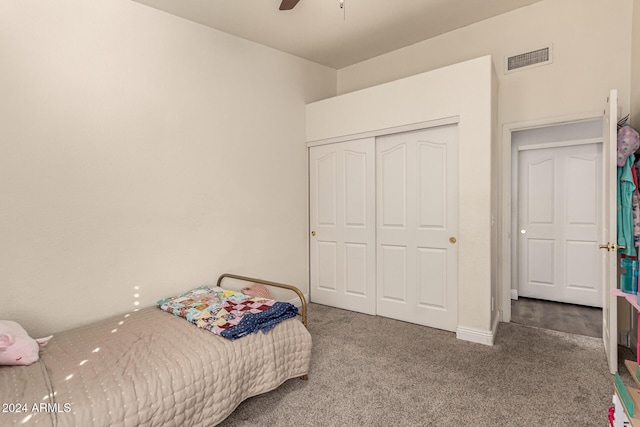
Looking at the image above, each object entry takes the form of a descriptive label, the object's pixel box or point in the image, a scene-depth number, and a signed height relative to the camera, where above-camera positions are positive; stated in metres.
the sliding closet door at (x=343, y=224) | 3.70 -0.18
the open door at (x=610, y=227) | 2.31 -0.14
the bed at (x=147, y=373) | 1.44 -0.82
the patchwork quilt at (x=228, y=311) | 2.13 -0.72
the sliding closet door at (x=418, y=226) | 3.15 -0.18
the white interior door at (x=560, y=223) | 4.02 -0.19
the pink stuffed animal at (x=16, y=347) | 1.72 -0.72
